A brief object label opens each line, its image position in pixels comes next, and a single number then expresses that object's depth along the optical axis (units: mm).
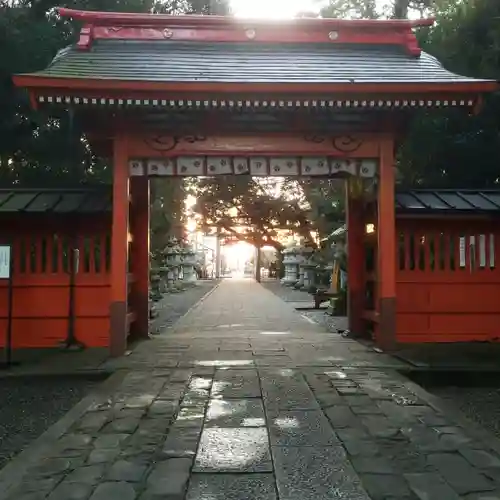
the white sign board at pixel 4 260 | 8570
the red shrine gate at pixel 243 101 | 8172
